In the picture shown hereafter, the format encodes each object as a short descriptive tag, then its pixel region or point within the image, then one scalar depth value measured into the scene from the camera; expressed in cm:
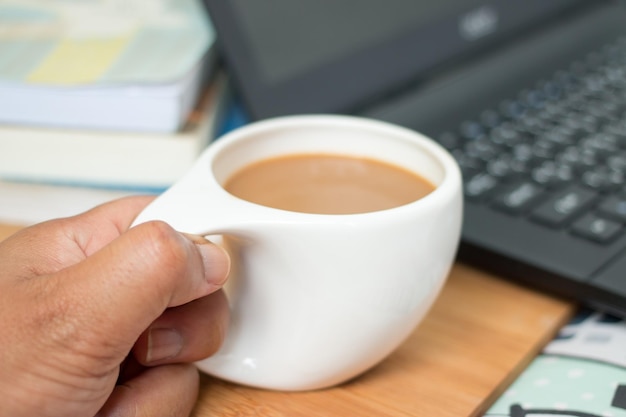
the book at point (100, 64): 56
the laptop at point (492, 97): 52
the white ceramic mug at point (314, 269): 43
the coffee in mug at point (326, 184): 46
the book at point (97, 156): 56
